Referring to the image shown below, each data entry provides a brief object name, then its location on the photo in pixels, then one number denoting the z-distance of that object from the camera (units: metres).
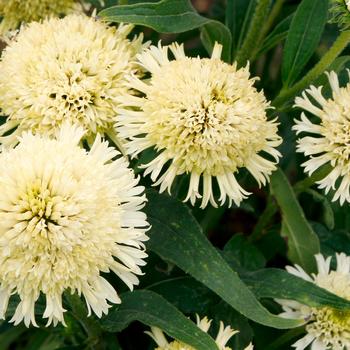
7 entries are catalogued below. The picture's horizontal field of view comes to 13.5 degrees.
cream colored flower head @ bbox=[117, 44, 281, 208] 0.64
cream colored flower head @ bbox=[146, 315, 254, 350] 0.66
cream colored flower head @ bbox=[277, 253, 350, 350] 0.69
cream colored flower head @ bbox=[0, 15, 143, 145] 0.66
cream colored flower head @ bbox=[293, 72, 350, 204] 0.67
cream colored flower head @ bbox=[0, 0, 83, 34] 0.73
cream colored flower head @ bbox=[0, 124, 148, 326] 0.60
